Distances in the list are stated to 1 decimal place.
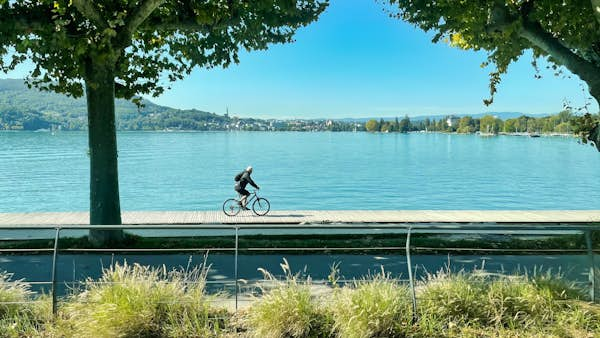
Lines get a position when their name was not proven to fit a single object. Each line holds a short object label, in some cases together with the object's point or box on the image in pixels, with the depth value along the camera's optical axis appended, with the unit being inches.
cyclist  926.4
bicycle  932.8
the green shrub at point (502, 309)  227.1
